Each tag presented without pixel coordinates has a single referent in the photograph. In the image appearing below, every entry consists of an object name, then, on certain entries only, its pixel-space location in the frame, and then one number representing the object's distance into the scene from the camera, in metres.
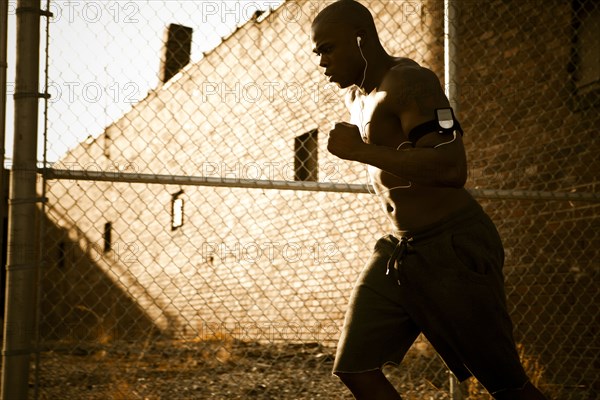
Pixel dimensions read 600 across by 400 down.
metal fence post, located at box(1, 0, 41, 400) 3.18
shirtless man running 2.37
